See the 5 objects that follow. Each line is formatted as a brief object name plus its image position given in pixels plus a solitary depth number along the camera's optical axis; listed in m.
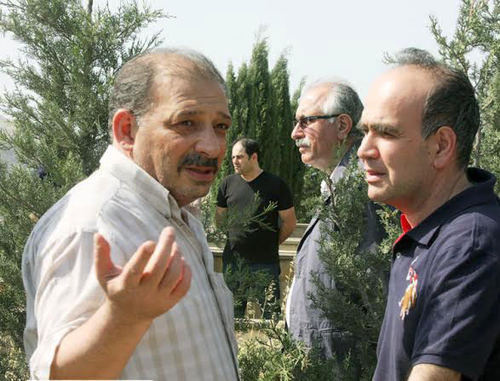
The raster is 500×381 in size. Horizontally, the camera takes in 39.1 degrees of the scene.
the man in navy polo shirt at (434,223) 1.75
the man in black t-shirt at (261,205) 6.29
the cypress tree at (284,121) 15.95
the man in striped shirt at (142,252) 1.36
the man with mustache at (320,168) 3.40
